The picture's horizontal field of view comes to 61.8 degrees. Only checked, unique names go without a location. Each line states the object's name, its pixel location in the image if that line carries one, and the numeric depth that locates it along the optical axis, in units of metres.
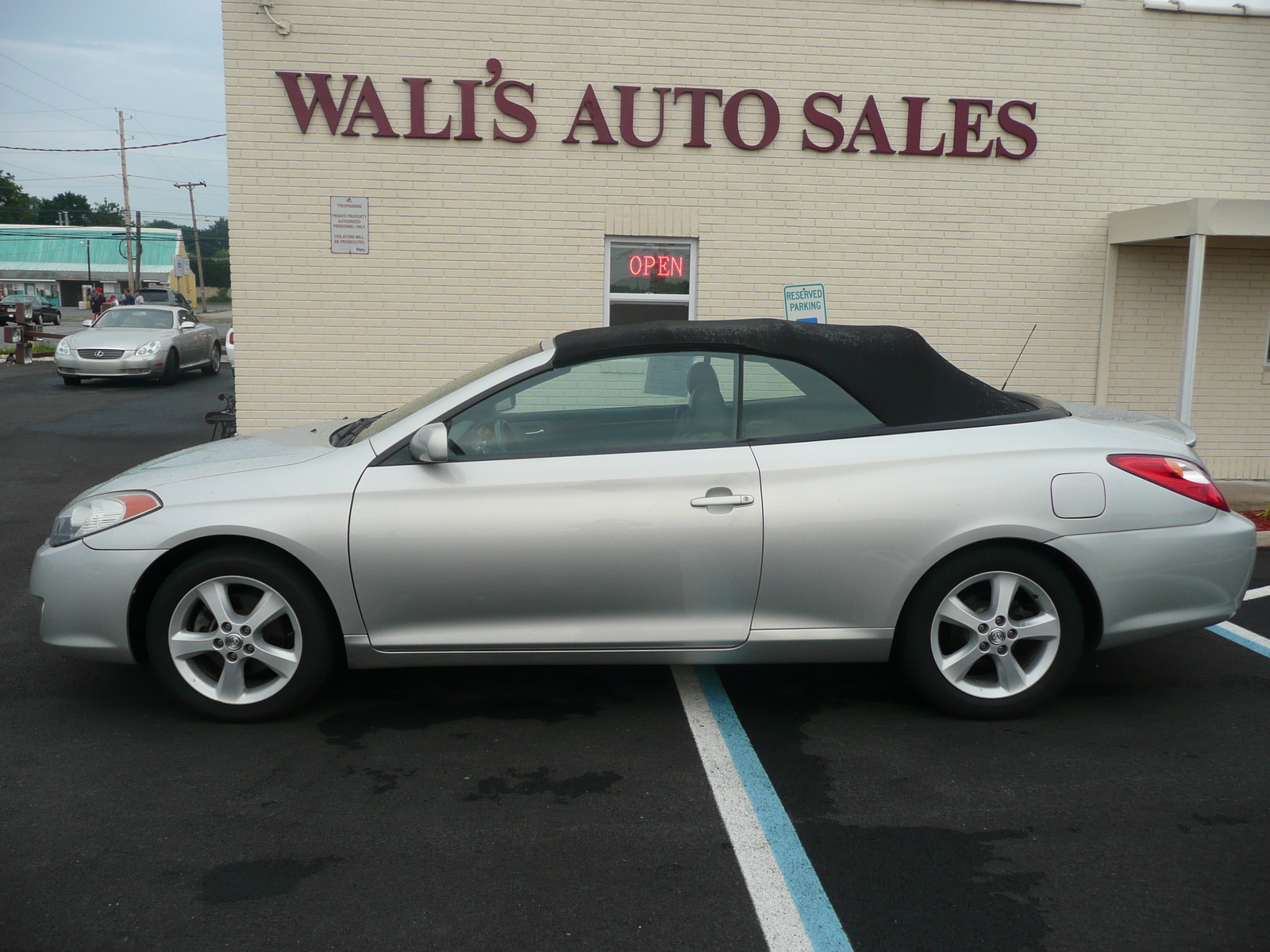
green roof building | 73.88
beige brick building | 9.28
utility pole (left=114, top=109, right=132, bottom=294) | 57.88
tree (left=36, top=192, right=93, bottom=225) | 109.47
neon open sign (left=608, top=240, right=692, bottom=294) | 9.70
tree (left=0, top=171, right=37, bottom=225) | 94.50
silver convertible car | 4.02
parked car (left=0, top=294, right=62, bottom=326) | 41.84
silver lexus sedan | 18.86
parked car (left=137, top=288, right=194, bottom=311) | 37.10
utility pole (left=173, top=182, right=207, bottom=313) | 78.42
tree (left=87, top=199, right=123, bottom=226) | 116.09
